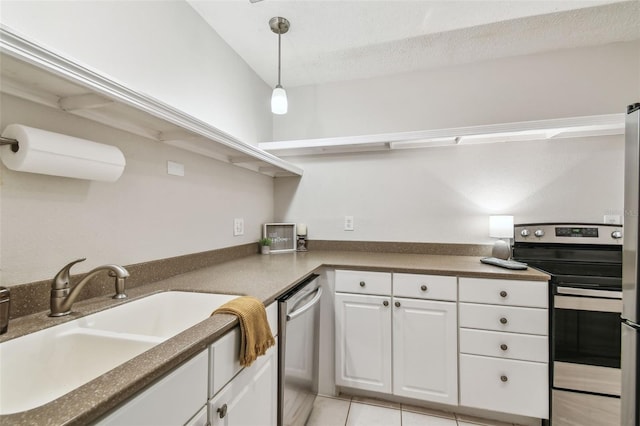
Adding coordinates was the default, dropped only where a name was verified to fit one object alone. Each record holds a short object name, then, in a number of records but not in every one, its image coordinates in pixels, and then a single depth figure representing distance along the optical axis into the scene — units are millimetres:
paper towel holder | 761
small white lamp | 1847
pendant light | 1659
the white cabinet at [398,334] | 1629
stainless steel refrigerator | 838
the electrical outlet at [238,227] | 1987
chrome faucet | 838
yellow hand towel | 875
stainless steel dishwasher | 1218
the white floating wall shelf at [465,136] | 1707
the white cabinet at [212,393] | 562
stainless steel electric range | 1442
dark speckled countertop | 453
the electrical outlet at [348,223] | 2401
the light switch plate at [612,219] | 1860
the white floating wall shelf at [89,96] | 658
